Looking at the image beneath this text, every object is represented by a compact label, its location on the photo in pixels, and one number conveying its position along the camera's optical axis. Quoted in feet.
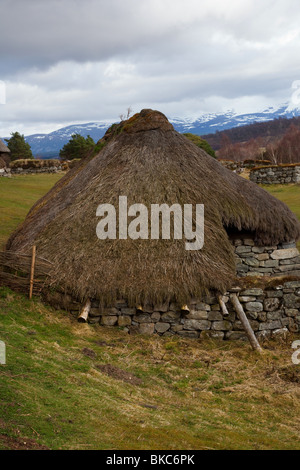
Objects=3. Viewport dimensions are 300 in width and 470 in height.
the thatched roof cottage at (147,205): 32.17
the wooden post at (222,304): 31.92
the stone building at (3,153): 110.73
